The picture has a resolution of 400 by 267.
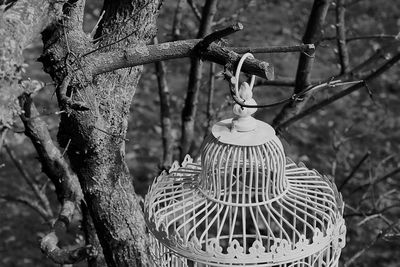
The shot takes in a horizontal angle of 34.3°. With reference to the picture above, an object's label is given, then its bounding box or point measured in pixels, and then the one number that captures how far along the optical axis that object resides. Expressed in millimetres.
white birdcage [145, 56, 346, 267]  1662
